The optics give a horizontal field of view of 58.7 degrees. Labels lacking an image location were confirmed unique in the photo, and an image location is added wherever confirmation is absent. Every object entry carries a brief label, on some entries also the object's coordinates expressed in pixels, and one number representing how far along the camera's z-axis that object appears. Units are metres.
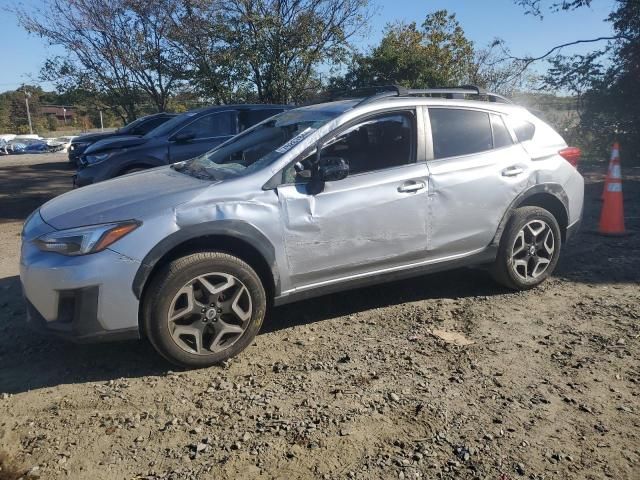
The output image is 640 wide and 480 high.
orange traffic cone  6.75
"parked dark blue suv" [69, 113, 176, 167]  14.20
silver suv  3.45
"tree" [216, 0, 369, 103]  16.61
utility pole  53.30
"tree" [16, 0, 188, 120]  18.48
